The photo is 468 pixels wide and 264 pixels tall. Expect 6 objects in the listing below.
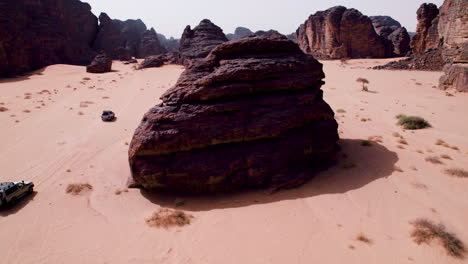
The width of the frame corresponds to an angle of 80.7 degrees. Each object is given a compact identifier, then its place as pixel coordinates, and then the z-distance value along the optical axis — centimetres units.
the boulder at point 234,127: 1210
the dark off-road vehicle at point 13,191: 1197
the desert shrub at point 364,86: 3284
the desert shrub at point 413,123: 1889
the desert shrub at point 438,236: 800
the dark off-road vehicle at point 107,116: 2597
